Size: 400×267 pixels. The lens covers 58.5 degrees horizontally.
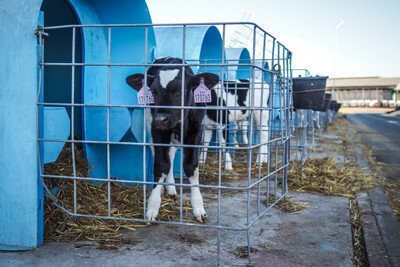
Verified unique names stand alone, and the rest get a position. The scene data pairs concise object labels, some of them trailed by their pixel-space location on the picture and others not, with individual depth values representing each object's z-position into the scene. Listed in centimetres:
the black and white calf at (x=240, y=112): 632
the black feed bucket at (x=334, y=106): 1721
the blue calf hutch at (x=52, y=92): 262
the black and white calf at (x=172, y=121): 303
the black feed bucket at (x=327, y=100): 939
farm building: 6656
